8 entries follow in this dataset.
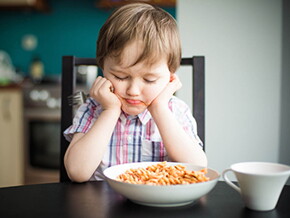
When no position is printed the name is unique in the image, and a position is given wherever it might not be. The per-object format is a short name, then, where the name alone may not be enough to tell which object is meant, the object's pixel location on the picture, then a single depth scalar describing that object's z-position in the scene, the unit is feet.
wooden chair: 3.71
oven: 10.23
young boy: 3.15
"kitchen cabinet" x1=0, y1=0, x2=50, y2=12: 11.25
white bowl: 2.16
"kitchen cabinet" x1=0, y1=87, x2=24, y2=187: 10.19
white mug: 2.12
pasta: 2.41
